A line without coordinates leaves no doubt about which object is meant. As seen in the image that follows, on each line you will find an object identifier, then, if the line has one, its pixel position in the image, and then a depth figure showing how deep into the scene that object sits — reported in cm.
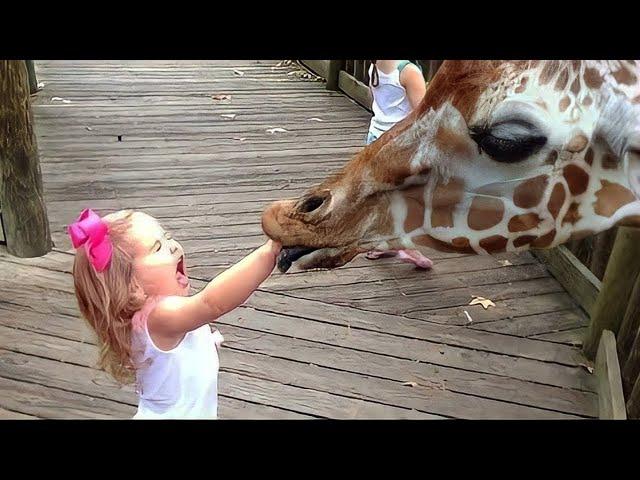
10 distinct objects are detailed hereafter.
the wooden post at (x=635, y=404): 239
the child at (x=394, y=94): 310
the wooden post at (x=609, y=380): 245
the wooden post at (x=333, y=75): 638
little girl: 137
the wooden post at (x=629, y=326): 258
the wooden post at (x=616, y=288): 255
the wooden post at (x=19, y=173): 310
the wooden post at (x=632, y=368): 253
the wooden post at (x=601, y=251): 304
